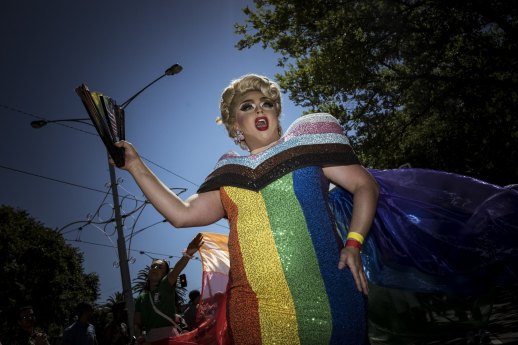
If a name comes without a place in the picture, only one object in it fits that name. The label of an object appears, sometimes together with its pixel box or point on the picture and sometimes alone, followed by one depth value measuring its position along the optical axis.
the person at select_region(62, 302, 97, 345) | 6.99
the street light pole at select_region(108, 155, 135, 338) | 11.12
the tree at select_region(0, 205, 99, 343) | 32.53
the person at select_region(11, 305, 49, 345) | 7.02
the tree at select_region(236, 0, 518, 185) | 10.83
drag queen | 1.34
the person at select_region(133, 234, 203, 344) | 5.43
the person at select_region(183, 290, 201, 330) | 7.97
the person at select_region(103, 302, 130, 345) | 8.42
